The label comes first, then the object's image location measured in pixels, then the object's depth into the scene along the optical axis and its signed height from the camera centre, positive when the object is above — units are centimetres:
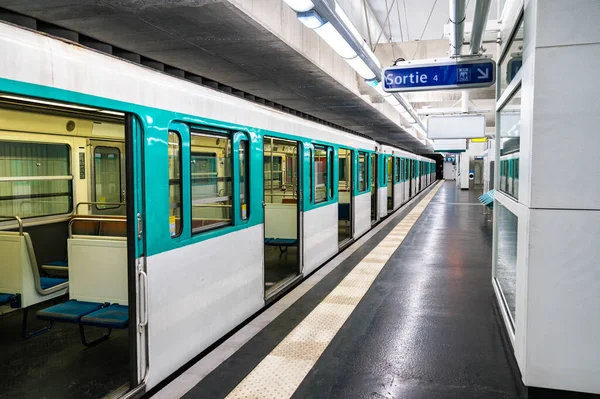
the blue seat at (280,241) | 727 -107
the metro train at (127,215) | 287 -39
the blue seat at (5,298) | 417 -112
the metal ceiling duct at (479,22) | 400 +147
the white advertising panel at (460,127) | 1088 +113
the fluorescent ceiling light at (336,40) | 372 +119
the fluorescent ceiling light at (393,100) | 712 +119
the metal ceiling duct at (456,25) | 397 +147
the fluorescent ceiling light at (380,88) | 614 +118
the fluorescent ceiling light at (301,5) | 311 +116
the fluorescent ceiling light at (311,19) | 328 +114
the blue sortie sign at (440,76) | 545 +121
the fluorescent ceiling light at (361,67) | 488 +122
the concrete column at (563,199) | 282 -16
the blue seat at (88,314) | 340 -108
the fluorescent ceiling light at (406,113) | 823 +122
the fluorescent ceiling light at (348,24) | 376 +135
